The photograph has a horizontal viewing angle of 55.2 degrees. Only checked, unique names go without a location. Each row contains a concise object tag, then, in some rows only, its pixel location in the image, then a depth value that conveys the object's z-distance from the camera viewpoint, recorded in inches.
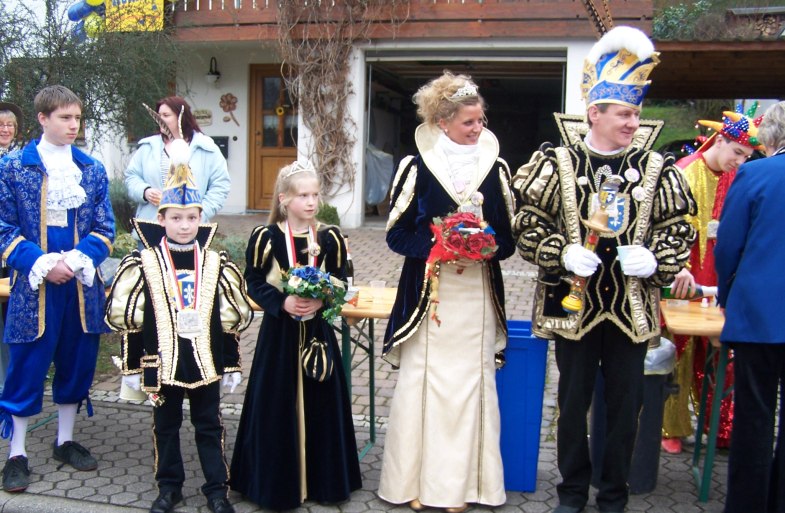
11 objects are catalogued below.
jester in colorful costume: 176.1
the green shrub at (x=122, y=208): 403.5
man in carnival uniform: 132.0
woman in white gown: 143.6
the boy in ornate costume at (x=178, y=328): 140.6
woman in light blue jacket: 192.4
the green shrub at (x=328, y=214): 462.3
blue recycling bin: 150.5
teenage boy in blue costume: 155.6
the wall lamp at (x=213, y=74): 566.3
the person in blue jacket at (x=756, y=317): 130.3
